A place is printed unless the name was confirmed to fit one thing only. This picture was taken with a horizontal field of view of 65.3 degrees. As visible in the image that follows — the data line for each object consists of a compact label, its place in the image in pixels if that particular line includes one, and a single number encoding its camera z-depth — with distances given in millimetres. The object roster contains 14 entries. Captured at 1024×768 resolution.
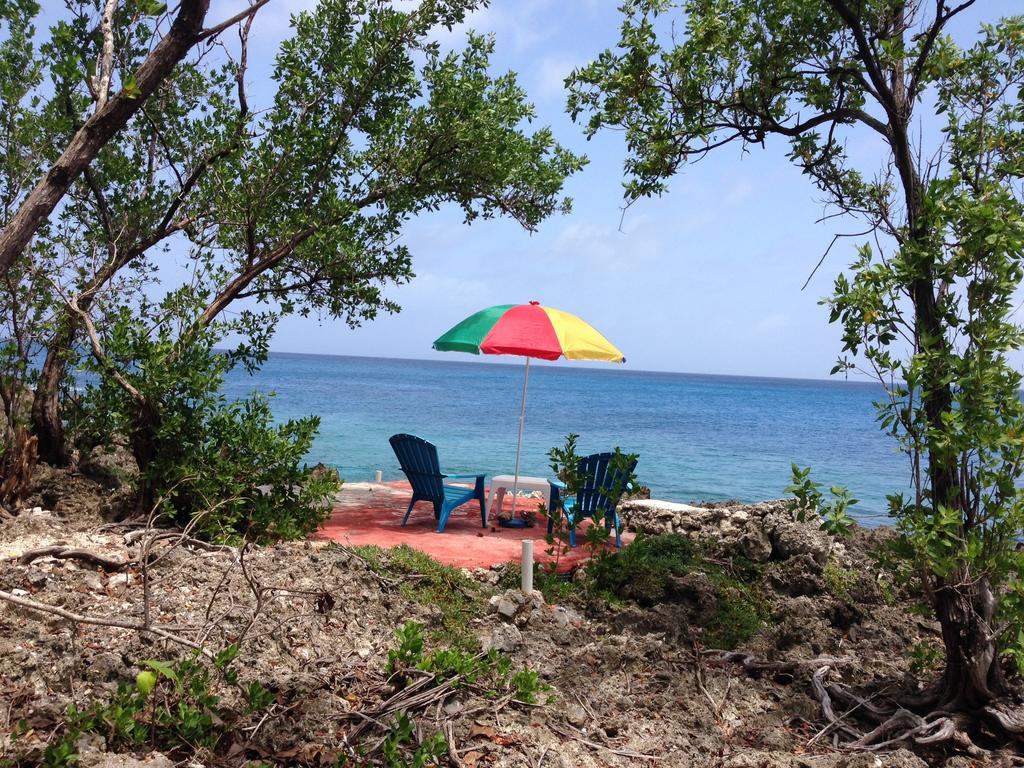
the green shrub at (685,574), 5168
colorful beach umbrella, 7316
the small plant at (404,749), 2965
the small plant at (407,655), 3586
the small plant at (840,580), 5937
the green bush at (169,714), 2938
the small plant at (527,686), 3537
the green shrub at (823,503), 3642
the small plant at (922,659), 4145
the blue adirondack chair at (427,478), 7504
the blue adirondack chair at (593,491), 7152
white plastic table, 8172
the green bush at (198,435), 5875
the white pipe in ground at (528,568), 5438
